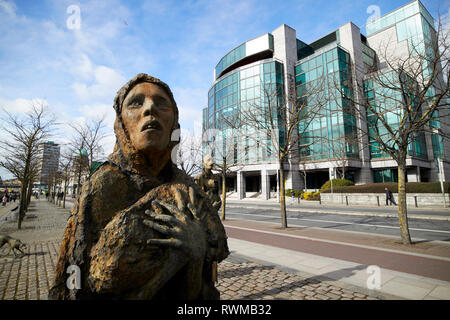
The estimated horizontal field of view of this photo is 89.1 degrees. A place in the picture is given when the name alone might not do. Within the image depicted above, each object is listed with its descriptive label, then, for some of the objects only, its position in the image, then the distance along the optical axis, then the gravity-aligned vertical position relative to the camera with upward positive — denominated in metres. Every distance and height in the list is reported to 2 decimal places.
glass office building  32.22 +16.65
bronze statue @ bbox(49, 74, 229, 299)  1.37 -0.20
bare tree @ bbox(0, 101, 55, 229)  12.93 +2.85
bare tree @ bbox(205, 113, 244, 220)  14.95 +3.66
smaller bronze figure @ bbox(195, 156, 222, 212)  7.87 +0.39
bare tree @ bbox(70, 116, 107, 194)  17.84 +3.31
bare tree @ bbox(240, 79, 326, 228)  11.14 +3.65
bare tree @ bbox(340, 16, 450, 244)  7.52 +2.60
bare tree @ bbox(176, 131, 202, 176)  15.64 +2.23
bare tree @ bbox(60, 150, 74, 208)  21.58 +2.87
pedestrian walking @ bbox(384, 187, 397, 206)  21.44 -0.75
